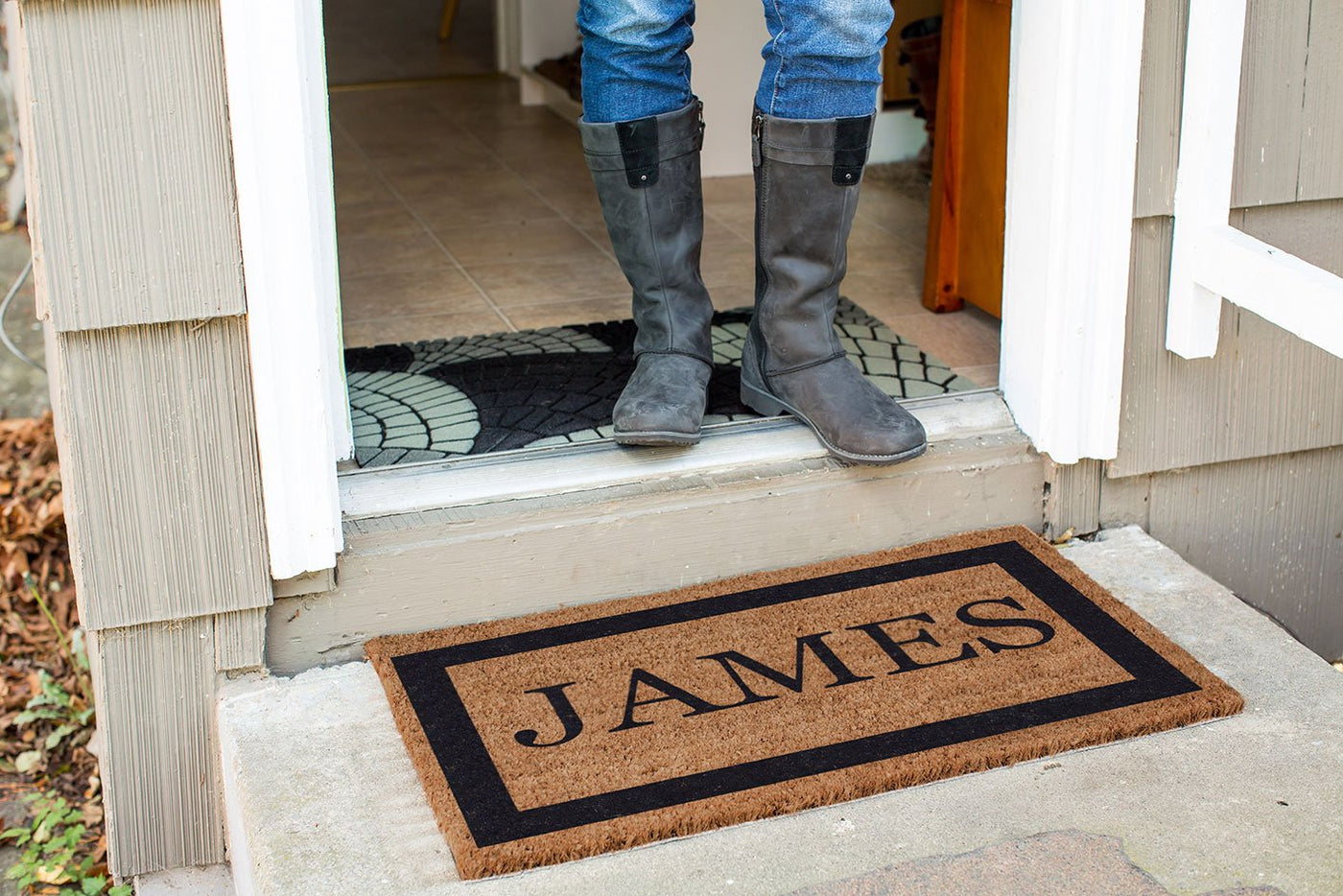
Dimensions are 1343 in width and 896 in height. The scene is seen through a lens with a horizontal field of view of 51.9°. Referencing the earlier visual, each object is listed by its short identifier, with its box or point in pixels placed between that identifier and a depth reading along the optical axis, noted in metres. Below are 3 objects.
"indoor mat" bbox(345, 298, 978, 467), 1.85
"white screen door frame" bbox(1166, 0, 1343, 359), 1.61
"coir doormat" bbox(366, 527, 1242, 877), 1.39
